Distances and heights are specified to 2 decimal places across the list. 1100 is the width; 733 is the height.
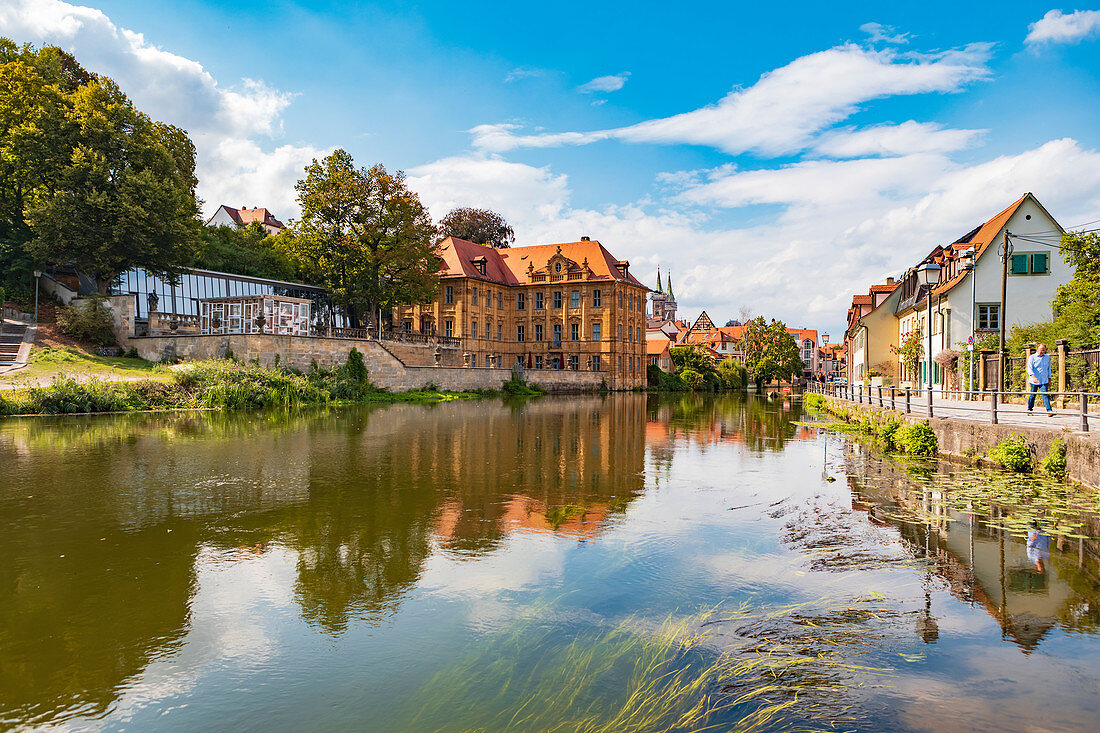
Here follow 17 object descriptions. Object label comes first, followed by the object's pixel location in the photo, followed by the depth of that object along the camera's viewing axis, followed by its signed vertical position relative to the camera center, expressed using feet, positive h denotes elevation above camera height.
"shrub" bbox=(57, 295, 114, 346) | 113.19 +8.75
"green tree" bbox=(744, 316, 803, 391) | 257.14 +8.85
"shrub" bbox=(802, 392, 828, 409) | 125.29 -6.36
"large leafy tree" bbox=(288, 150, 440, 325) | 149.38 +33.03
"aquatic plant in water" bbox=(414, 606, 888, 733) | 14.33 -7.71
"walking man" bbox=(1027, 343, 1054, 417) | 55.36 -0.03
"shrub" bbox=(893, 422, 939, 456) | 55.42 -6.09
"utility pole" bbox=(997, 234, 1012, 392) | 73.23 +4.74
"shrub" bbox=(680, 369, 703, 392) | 247.91 -2.83
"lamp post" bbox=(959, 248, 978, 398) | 90.26 +18.16
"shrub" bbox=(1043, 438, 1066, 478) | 40.32 -5.63
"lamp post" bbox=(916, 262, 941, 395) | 73.61 +11.38
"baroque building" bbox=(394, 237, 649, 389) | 208.85 +20.63
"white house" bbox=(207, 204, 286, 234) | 324.80 +79.57
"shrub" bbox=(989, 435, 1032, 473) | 43.19 -5.72
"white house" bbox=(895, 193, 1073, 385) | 115.24 +16.89
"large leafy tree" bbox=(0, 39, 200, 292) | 116.67 +35.39
